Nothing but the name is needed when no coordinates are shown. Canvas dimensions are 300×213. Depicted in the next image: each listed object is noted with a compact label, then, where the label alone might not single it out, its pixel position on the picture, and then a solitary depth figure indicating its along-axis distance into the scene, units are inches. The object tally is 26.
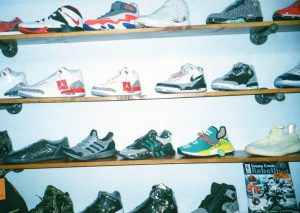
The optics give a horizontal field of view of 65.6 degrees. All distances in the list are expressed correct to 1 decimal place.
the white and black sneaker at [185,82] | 58.9
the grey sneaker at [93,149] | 58.5
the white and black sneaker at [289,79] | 57.2
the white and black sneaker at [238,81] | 58.3
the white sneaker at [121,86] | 60.1
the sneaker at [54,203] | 60.9
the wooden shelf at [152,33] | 58.8
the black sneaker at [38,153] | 58.7
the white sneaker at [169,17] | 58.8
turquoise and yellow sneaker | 59.0
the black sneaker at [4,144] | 66.1
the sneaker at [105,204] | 60.3
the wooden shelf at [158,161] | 56.2
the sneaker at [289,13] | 58.5
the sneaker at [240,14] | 59.4
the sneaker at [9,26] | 65.9
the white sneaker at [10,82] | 62.9
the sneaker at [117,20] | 60.1
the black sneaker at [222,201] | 59.6
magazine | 63.1
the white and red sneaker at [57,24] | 60.5
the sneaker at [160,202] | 59.3
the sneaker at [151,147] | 58.7
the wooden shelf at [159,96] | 56.4
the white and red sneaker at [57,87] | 60.2
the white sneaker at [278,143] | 57.2
